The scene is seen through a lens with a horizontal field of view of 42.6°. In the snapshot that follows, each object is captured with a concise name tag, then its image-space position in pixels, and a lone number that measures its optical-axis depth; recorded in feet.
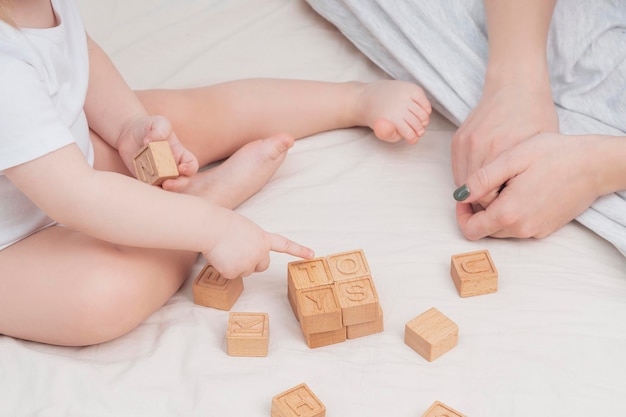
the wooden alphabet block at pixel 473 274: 3.51
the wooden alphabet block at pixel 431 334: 3.23
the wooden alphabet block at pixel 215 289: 3.51
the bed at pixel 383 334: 3.13
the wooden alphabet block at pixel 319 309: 3.27
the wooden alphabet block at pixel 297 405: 2.99
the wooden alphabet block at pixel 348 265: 3.43
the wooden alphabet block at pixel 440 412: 3.00
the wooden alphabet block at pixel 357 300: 3.29
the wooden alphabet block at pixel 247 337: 3.28
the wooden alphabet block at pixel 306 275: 3.40
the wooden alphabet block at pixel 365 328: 3.38
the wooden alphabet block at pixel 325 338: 3.35
